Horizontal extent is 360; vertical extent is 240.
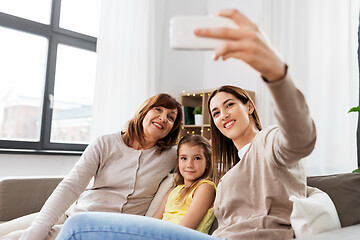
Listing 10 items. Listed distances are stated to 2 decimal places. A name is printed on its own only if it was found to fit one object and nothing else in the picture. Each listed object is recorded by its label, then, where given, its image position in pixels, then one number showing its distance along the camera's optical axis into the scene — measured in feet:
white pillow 3.15
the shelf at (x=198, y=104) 11.00
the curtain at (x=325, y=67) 9.05
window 9.75
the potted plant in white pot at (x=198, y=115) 11.17
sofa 3.63
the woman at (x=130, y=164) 4.98
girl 4.40
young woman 1.94
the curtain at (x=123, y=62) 10.59
